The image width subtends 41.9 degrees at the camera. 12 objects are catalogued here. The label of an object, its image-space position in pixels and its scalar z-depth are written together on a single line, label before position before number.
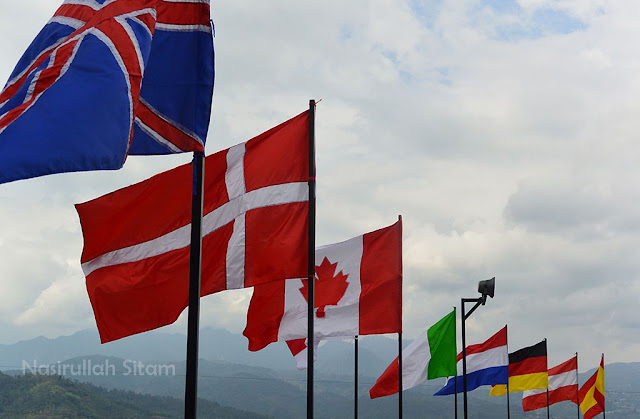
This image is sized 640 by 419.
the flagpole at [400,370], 21.34
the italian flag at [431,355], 25.88
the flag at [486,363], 31.30
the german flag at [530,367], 36.41
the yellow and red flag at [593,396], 40.84
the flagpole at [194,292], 7.82
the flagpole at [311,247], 12.28
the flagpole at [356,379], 27.47
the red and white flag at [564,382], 41.12
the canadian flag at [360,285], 19.22
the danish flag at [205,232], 10.38
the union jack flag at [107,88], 6.38
